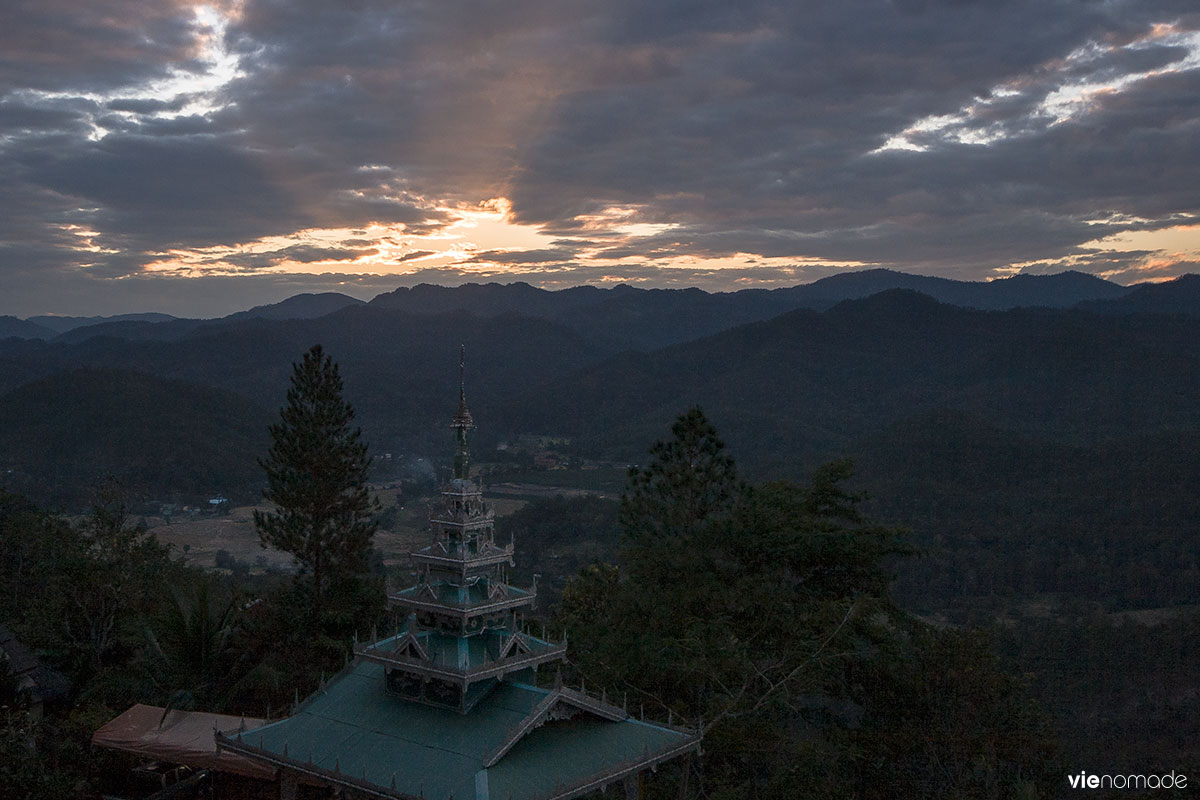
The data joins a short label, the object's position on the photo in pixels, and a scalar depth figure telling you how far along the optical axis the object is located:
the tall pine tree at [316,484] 27.72
